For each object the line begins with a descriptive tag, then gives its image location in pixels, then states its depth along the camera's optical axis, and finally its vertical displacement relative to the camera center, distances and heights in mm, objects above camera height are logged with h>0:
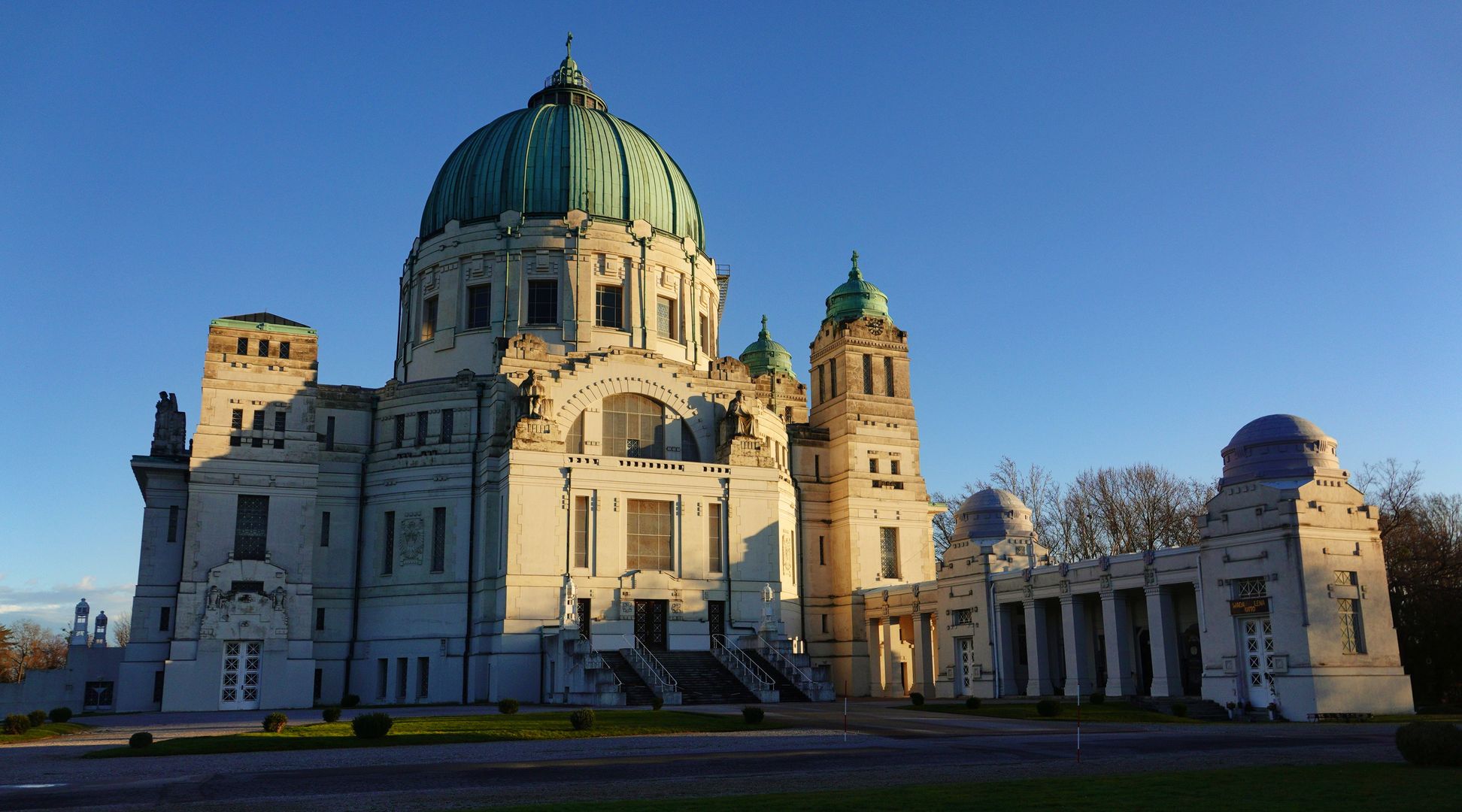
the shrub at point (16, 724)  34719 -1613
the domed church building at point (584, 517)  50031 +6829
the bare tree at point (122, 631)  133375 +4713
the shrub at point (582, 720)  32531 -1553
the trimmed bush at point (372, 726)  29938 -1532
